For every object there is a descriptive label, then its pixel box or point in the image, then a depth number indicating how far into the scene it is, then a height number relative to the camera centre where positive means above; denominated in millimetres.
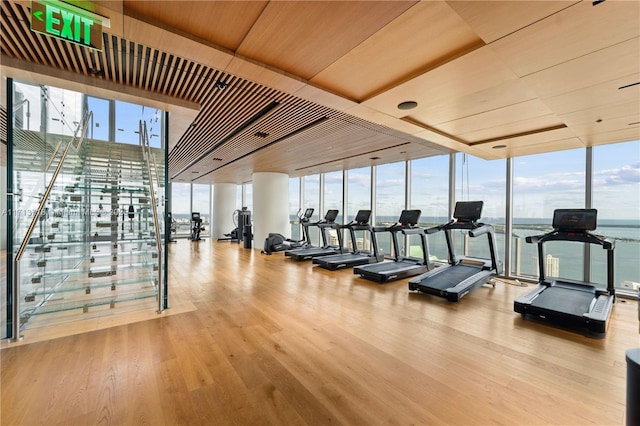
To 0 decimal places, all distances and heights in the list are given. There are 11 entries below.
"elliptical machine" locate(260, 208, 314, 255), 9078 -1111
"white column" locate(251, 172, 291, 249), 10125 +136
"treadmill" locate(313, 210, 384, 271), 6844 -1293
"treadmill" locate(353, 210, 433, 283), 5578 -1270
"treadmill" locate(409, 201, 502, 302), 4504 -1201
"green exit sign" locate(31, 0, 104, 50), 2027 +1498
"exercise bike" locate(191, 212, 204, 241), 12623 -775
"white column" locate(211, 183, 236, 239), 13867 -52
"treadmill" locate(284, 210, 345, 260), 7952 -1273
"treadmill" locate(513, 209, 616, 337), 3238 -1253
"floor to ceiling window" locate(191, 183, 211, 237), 14508 +484
